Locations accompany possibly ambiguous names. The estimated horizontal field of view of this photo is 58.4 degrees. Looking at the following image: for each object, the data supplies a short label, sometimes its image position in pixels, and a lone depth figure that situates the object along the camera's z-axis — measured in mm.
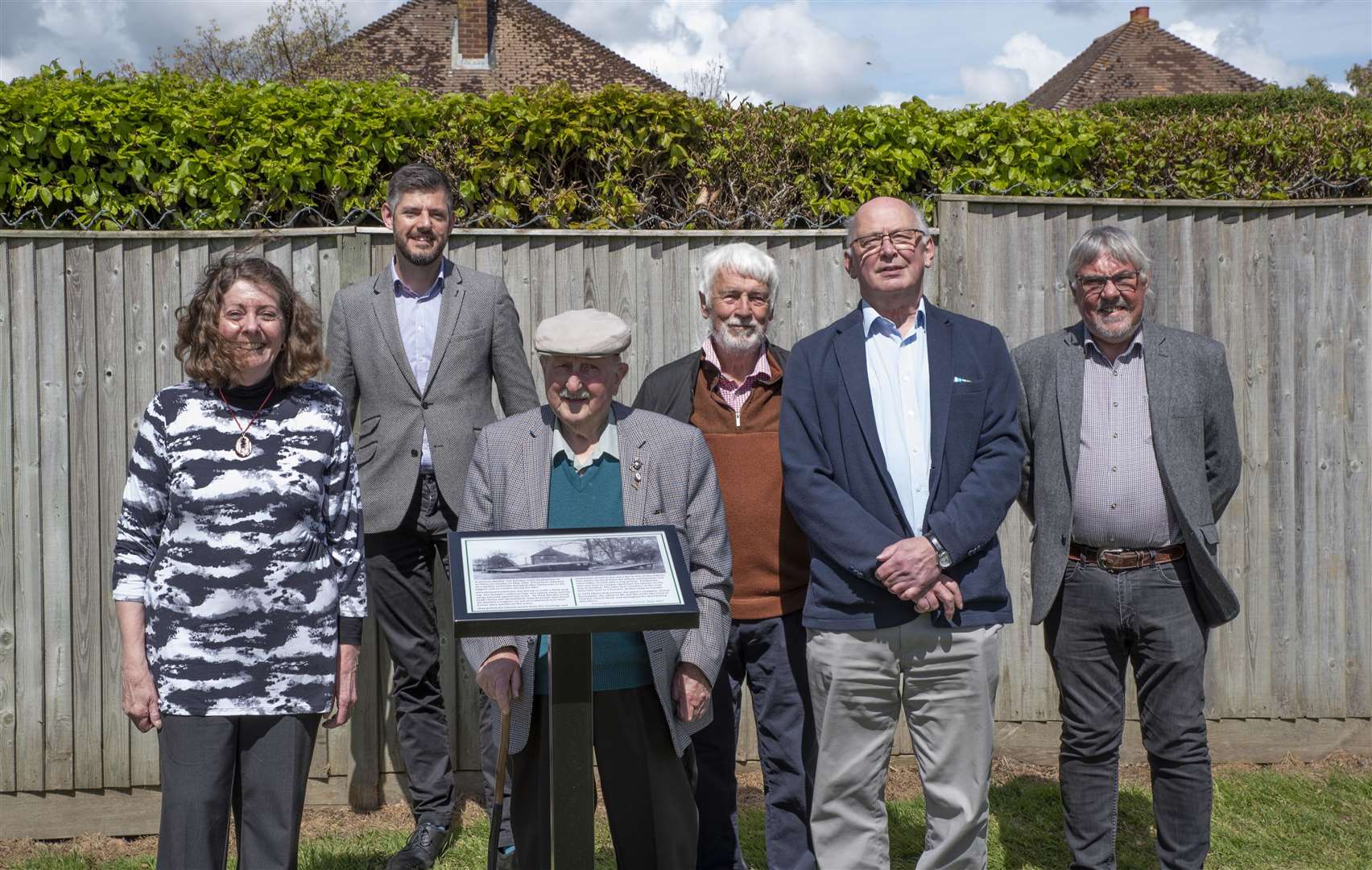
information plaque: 2564
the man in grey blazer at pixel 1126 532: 3783
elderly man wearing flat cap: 3119
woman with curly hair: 3053
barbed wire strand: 4652
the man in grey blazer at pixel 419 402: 4188
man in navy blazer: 3383
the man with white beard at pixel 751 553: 3756
